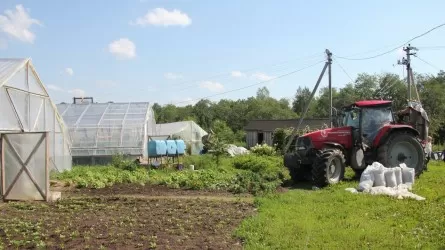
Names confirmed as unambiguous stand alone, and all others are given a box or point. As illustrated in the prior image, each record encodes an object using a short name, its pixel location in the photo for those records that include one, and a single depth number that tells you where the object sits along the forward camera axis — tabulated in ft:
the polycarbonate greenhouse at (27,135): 43.86
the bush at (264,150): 104.53
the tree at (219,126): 129.83
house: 163.10
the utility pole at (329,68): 93.20
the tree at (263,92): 393.91
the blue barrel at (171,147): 87.38
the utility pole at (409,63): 101.62
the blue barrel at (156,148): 84.69
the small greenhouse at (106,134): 90.53
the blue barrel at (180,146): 90.53
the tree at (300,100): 298.49
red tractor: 50.93
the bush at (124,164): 71.85
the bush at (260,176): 47.67
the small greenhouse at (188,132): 132.05
